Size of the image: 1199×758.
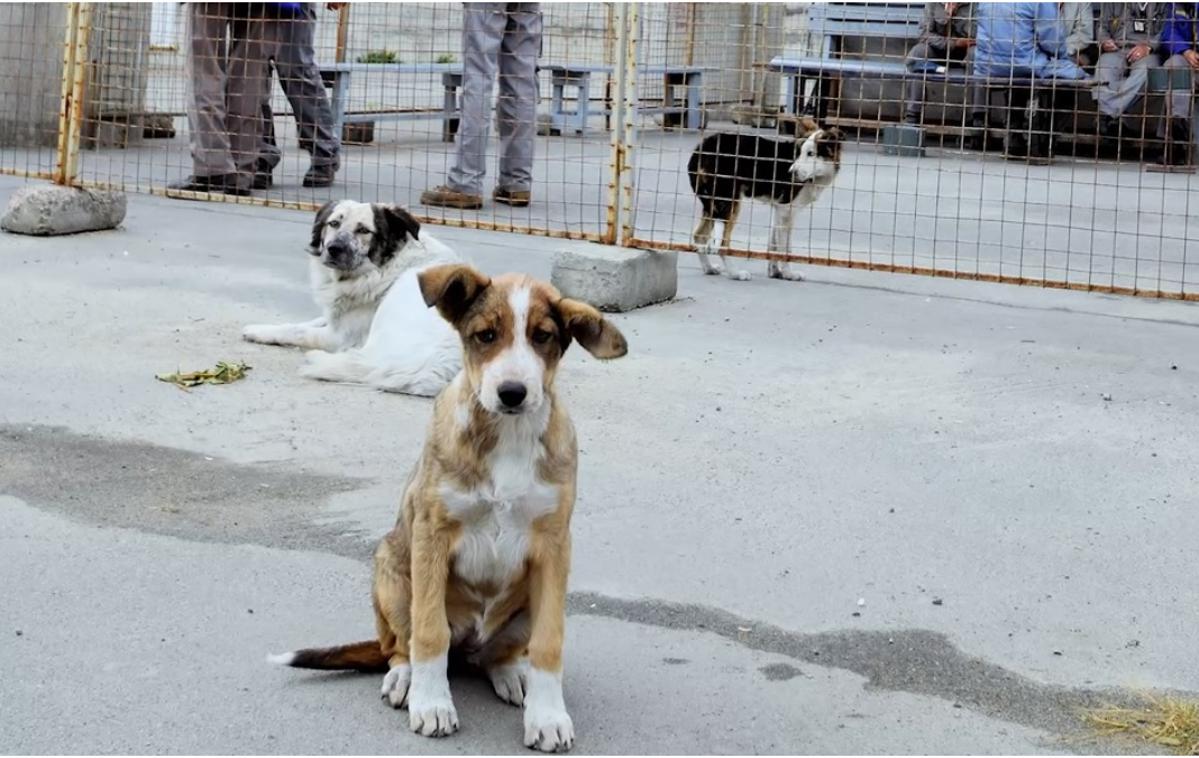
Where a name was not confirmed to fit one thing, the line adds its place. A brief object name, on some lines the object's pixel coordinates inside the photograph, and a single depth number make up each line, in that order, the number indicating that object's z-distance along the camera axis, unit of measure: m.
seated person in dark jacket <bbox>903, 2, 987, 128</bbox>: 14.88
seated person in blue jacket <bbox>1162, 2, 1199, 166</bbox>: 13.44
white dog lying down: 6.73
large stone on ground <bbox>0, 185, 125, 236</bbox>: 8.72
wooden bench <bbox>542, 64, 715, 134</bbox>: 14.27
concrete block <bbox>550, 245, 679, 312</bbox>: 7.50
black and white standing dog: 8.79
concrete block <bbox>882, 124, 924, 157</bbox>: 14.44
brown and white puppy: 3.30
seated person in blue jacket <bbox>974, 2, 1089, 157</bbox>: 14.27
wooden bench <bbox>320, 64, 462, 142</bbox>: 12.34
